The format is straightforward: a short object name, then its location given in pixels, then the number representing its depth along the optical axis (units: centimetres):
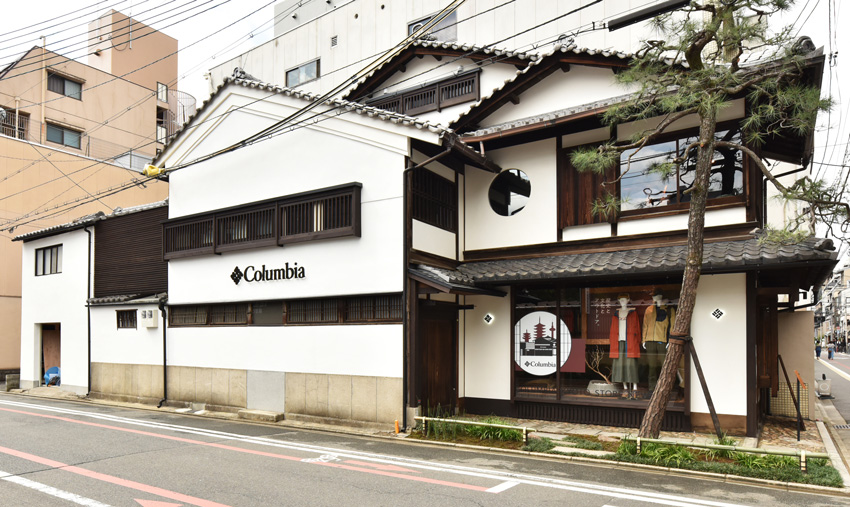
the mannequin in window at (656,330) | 1191
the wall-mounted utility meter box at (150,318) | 1761
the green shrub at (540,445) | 1004
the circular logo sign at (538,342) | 1294
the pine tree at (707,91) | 898
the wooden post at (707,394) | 1002
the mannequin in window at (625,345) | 1223
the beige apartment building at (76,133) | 2670
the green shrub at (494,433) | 1073
